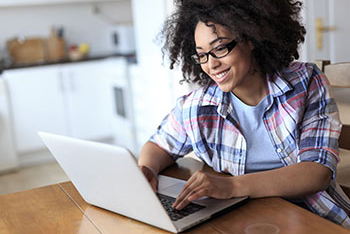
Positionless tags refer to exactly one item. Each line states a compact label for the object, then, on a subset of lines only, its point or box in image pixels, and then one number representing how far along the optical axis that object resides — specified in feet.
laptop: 3.47
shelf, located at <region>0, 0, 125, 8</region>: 15.40
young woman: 4.47
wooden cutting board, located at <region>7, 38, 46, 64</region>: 16.57
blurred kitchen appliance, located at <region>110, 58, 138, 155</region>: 15.33
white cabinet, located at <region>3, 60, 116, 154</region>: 15.07
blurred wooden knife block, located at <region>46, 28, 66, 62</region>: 16.97
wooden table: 3.49
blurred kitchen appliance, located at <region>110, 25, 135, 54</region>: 16.55
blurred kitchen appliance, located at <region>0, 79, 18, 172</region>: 14.30
